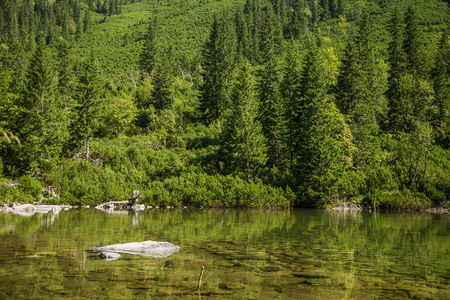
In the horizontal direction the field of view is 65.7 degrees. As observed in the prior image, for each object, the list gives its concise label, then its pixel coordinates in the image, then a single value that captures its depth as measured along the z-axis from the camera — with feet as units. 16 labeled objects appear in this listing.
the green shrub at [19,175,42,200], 94.68
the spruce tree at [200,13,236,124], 167.84
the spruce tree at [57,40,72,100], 179.11
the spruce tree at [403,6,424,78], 163.12
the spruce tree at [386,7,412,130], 148.05
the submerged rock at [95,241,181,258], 34.51
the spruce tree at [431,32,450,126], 145.48
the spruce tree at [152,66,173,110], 166.61
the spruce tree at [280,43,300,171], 129.80
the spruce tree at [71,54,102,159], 124.47
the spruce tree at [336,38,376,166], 130.31
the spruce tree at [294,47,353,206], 110.52
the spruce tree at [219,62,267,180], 120.88
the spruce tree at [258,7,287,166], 130.37
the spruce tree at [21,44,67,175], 107.04
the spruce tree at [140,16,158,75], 245.86
